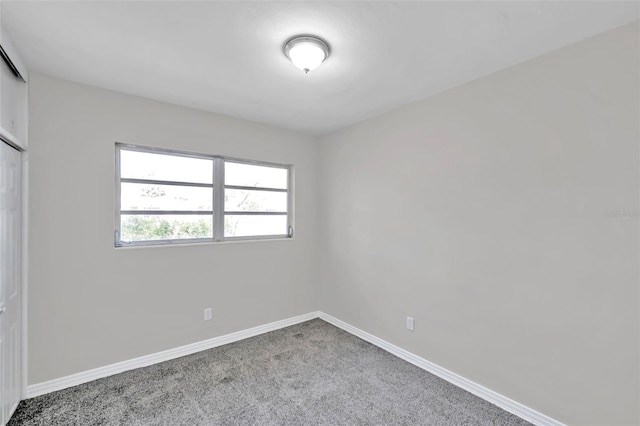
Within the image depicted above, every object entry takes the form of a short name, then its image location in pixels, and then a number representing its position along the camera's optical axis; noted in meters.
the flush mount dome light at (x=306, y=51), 1.82
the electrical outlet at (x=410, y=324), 2.86
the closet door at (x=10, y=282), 1.88
